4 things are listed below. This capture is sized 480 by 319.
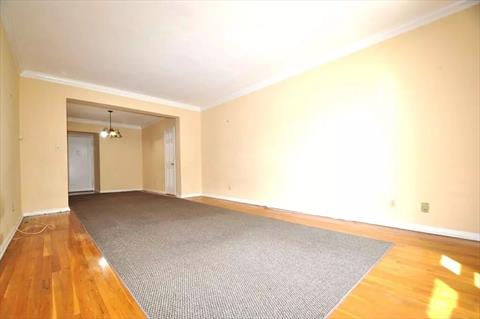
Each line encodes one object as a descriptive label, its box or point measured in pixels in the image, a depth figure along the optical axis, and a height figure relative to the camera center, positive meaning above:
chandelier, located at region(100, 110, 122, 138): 6.75 +0.92
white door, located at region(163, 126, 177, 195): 6.71 -0.02
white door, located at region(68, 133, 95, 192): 8.05 -0.04
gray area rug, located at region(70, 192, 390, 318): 1.29 -0.90
